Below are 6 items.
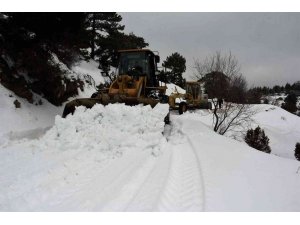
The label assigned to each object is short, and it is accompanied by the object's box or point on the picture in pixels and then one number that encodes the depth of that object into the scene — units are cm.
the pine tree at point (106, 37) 2038
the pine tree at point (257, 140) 1080
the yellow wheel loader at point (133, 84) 738
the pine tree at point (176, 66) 3226
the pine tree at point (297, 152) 1097
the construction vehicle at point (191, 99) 1466
